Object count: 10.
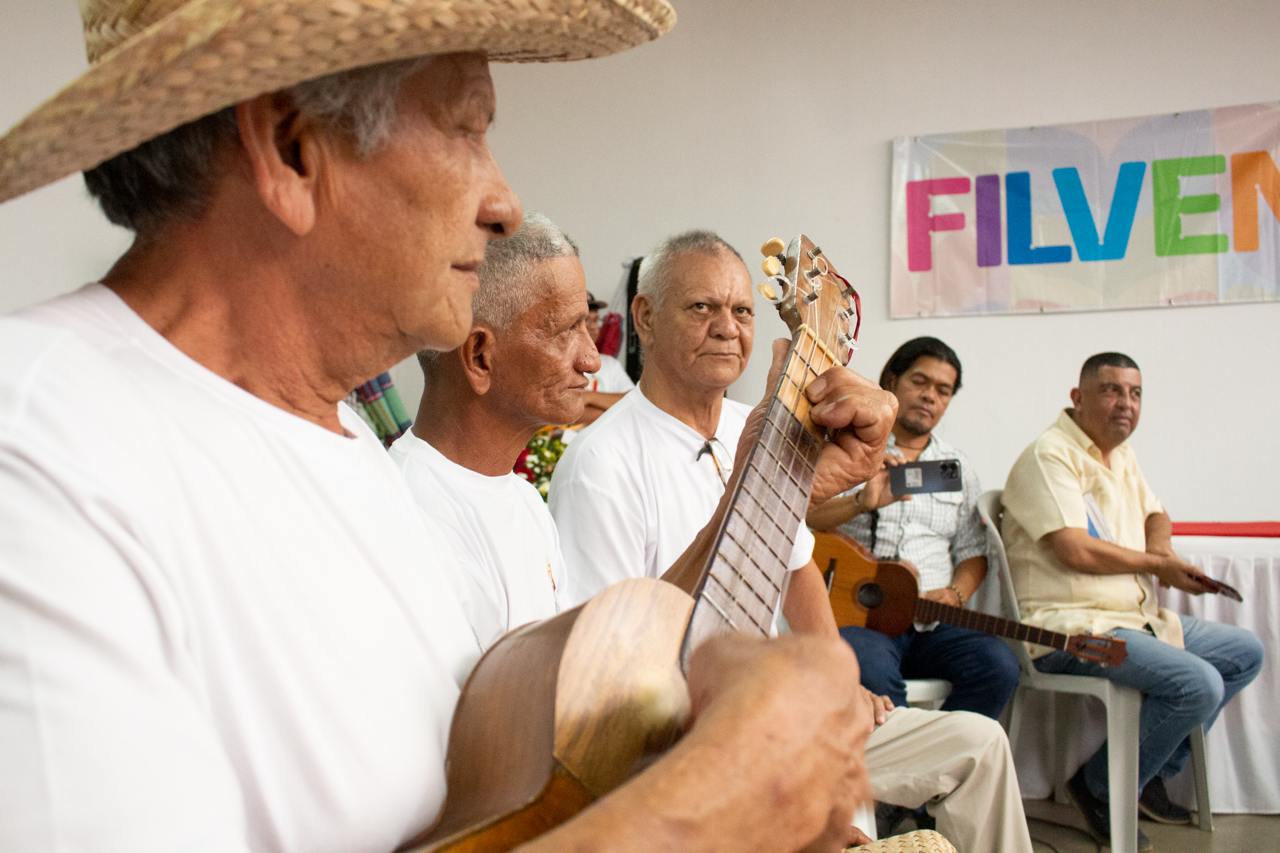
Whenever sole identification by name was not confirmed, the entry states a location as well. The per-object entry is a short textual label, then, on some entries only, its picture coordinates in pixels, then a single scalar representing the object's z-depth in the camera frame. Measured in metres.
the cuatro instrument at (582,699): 0.80
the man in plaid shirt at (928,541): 3.86
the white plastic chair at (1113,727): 3.59
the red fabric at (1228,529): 4.33
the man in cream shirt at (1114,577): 3.88
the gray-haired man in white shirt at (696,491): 2.35
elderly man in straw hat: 0.65
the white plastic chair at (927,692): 3.79
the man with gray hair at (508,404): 1.72
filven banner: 5.23
